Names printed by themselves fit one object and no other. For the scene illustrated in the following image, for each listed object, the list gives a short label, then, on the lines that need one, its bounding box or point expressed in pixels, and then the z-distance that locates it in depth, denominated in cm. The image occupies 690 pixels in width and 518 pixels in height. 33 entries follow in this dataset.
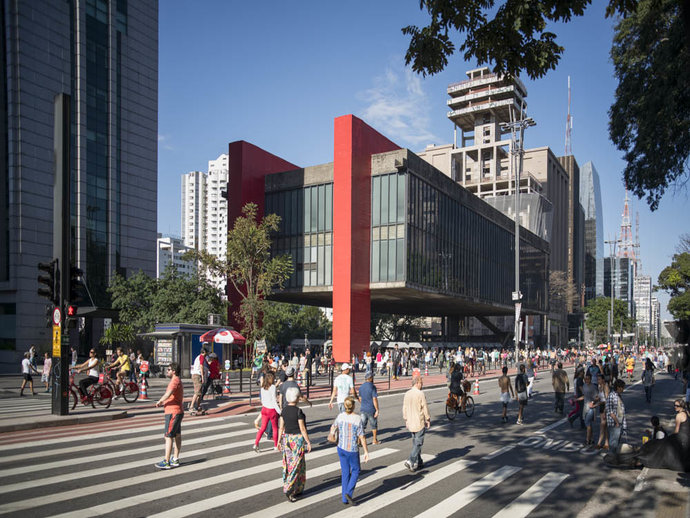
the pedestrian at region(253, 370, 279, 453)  1160
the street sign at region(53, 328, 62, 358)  1539
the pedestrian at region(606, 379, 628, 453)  1159
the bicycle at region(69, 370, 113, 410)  1697
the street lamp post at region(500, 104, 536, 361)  3403
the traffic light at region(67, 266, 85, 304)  1581
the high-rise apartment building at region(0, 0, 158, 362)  4472
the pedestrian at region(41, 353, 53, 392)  2410
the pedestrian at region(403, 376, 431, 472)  995
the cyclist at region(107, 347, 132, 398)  1899
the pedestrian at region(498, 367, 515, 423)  1655
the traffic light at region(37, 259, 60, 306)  1542
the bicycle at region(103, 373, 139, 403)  1868
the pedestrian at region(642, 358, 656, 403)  2333
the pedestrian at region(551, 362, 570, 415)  1788
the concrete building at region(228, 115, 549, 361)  4422
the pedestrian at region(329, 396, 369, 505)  776
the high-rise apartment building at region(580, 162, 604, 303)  19018
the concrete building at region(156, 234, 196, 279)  19038
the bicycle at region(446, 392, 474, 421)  1688
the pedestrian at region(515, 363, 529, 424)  1631
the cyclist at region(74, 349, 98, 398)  1691
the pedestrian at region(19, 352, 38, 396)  2173
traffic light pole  1504
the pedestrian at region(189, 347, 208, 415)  1642
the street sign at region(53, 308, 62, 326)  1541
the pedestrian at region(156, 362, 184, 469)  958
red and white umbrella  2627
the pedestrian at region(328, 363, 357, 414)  1234
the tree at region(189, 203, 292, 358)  3984
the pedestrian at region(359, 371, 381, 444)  1189
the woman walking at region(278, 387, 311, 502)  787
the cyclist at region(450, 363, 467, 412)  1661
